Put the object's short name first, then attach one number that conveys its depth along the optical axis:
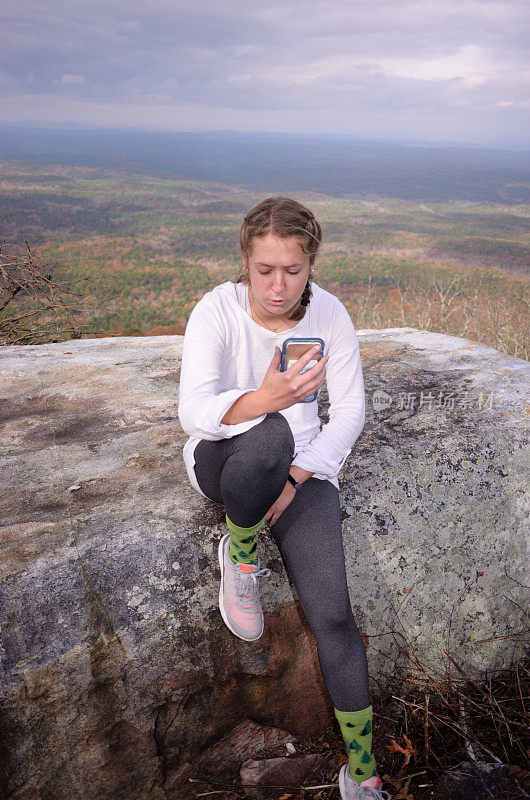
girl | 1.88
